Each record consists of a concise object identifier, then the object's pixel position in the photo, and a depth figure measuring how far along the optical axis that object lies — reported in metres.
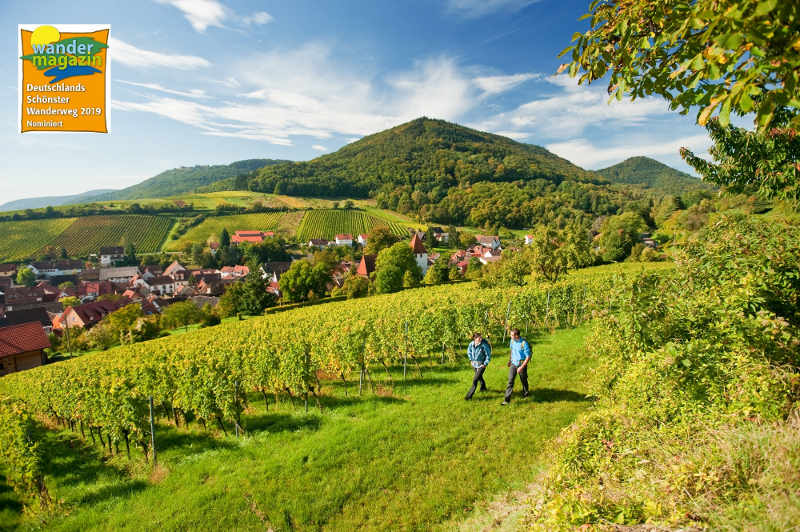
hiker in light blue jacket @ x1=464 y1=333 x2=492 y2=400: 8.31
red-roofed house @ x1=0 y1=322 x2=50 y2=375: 28.48
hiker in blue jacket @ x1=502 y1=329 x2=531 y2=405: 7.95
